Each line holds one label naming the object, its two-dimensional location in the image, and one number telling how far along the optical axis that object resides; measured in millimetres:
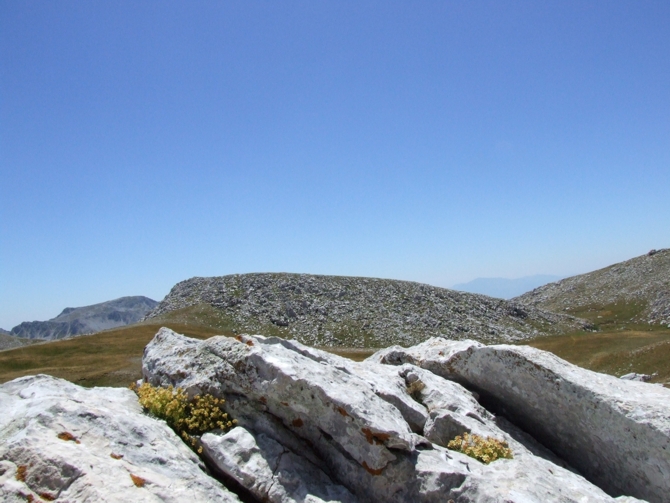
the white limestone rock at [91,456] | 9016
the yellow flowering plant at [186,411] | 12994
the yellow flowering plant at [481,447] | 13086
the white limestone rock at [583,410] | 13672
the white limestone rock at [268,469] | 11188
